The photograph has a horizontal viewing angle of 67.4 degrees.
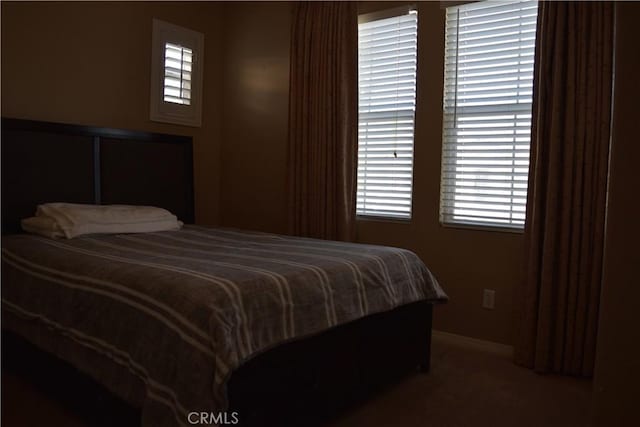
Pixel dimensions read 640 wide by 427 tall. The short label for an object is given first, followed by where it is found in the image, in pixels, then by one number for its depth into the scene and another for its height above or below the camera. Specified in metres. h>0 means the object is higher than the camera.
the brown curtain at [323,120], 3.41 +0.43
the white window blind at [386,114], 3.31 +0.48
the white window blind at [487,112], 2.86 +0.44
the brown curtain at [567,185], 2.50 +0.00
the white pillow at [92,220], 2.65 -0.27
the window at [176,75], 3.72 +0.81
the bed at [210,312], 1.50 -0.51
